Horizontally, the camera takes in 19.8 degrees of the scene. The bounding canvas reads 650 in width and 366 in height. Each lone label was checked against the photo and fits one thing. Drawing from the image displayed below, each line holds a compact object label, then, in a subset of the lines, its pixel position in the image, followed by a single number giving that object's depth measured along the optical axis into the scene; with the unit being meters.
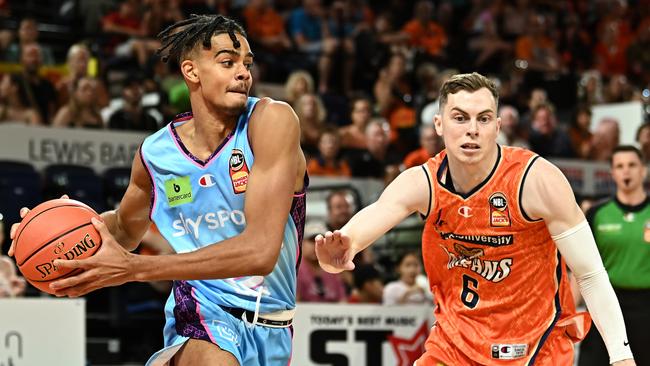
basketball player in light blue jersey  6.77
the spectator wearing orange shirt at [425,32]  25.96
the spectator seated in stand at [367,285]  15.02
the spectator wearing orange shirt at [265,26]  22.84
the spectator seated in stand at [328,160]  17.47
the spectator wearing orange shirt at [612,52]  28.47
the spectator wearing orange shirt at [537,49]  26.86
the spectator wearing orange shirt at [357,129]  19.15
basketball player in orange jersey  7.73
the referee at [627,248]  12.80
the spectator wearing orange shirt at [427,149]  16.59
